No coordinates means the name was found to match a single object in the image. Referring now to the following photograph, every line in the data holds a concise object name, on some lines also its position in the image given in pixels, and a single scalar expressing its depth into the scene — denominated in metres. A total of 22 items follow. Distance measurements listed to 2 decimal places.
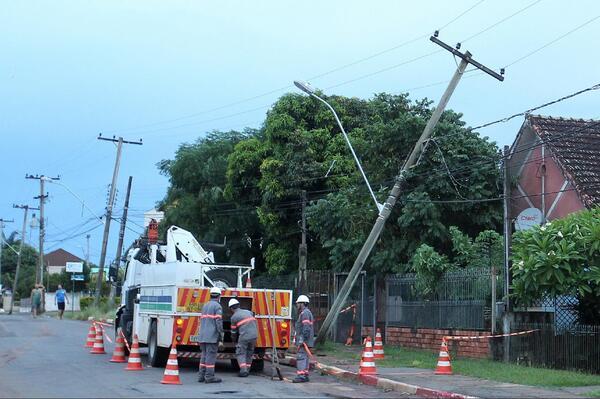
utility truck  16.25
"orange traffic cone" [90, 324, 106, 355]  20.53
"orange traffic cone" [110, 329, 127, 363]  18.36
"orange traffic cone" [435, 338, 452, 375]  16.16
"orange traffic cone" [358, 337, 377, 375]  15.87
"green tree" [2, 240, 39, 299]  91.88
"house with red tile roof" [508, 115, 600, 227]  22.61
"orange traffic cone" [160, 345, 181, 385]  14.03
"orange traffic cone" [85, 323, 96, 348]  21.53
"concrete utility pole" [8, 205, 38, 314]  72.38
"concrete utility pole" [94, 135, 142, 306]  44.16
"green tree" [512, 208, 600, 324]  16.06
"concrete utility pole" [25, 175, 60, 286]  56.63
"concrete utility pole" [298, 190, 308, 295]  24.69
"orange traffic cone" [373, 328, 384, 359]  19.79
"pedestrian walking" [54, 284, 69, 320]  43.12
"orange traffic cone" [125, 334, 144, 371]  16.44
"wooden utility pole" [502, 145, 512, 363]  18.55
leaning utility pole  18.56
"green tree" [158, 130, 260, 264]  36.09
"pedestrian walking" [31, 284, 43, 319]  44.59
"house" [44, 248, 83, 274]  126.00
